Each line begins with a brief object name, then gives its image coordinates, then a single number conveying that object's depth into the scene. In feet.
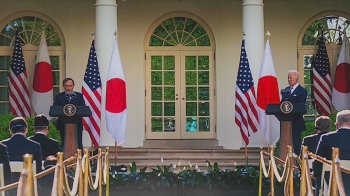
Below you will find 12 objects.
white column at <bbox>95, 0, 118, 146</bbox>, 65.00
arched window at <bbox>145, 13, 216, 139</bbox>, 73.10
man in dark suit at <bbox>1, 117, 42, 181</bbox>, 38.29
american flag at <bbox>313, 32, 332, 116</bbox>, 72.08
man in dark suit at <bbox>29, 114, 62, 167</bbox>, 43.60
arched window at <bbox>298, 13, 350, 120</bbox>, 73.31
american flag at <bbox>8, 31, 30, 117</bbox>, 70.79
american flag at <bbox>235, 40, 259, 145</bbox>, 62.54
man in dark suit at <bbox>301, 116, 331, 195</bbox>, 42.91
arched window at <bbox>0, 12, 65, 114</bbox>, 72.59
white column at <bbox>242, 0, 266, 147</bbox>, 65.57
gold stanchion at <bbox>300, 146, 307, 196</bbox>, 33.81
